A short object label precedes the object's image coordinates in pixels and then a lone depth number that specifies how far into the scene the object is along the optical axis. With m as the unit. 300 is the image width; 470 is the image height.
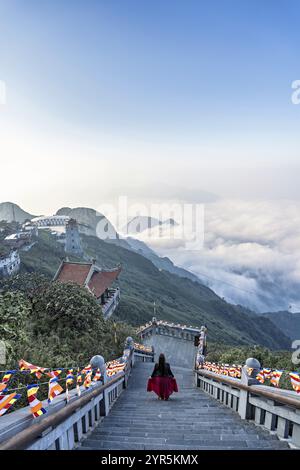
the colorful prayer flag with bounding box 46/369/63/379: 4.41
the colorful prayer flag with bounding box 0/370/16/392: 3.56
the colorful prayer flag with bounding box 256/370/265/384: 5.99
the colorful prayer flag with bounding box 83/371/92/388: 5.56
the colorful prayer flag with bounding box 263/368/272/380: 5.89
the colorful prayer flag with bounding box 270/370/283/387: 5.38
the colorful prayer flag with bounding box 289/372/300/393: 4.24
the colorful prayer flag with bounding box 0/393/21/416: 3.34
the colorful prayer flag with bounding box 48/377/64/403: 3.99
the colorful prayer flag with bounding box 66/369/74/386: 4.86
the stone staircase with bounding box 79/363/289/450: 4.27
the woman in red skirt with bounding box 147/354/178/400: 8.90
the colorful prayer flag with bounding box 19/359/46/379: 4.45
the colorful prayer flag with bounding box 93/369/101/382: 6.39
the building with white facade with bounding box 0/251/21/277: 44.59
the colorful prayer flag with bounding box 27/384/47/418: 3.33
